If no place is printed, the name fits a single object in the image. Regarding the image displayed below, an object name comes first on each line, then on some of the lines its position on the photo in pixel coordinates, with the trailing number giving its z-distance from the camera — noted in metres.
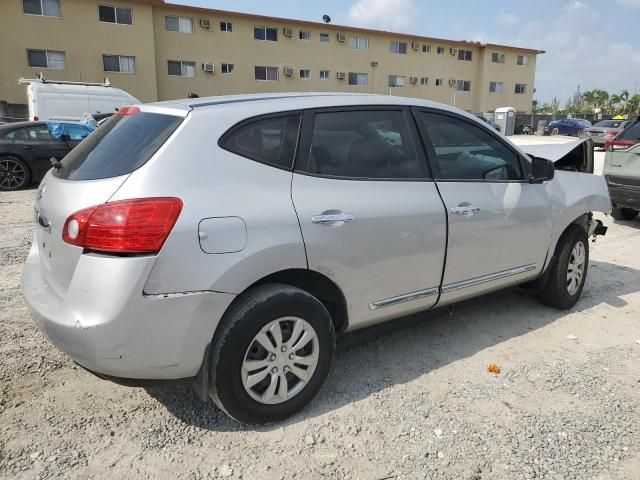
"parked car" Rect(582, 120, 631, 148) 22.33
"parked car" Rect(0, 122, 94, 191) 10.12
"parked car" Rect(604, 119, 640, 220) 7.27
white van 14.93
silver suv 2.29
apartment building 25.33
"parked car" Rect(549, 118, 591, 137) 32.67
